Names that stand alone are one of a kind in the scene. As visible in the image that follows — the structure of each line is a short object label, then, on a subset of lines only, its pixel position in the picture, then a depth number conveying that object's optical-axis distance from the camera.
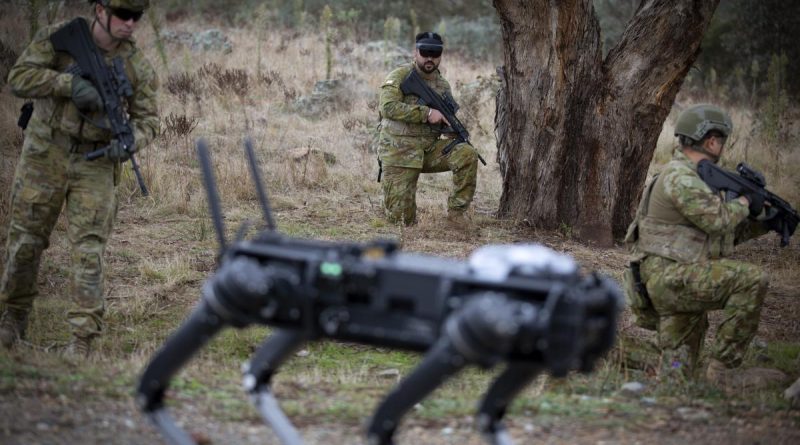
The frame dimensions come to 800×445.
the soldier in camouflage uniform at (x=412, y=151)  19.16
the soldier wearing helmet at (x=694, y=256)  11.34
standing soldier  11.19
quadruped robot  5.94
